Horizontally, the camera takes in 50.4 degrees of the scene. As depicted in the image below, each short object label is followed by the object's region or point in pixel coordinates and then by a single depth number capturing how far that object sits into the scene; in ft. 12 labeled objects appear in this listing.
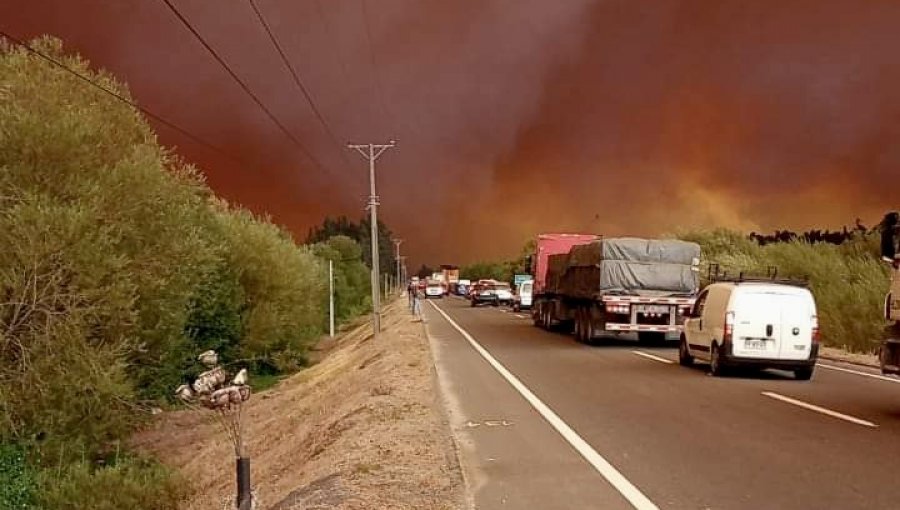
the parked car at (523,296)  192.84
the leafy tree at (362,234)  584.81
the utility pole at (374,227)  144.74
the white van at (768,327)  59.67
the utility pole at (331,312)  177.16
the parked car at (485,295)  249.55
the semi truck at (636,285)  90.43
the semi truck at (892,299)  42.88
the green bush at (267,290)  122.21
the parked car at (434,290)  367.86
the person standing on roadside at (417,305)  167.79
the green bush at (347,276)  264.72
